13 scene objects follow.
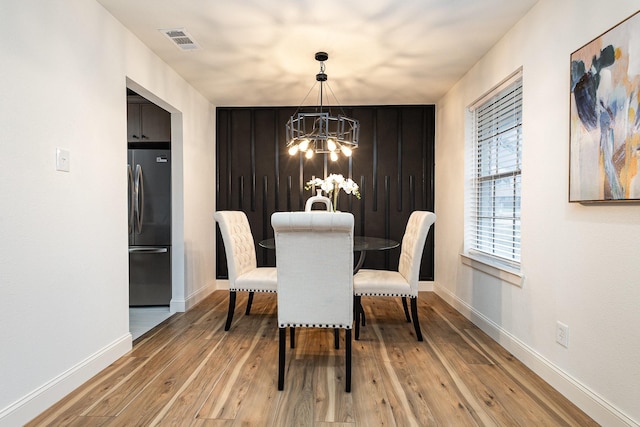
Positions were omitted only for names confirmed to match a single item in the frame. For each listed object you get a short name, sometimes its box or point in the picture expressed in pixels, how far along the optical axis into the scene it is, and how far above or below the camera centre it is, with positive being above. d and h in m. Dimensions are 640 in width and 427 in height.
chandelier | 2.86 +0.57
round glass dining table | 2.87 -0.34
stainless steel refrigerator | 3.73 -0.22
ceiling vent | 2.68 +1.32
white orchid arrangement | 3.06 +0.19
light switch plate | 1.96 +0.26
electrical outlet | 1.99 -0.74
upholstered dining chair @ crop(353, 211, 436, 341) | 2.74 -0.61
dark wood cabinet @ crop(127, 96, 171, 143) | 3.82 +0.90
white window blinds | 2.73 +0.26
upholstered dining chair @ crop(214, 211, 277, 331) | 2.98 -0.58
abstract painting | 1.52 +0.42
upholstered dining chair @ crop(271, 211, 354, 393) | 2.01 -0.42
